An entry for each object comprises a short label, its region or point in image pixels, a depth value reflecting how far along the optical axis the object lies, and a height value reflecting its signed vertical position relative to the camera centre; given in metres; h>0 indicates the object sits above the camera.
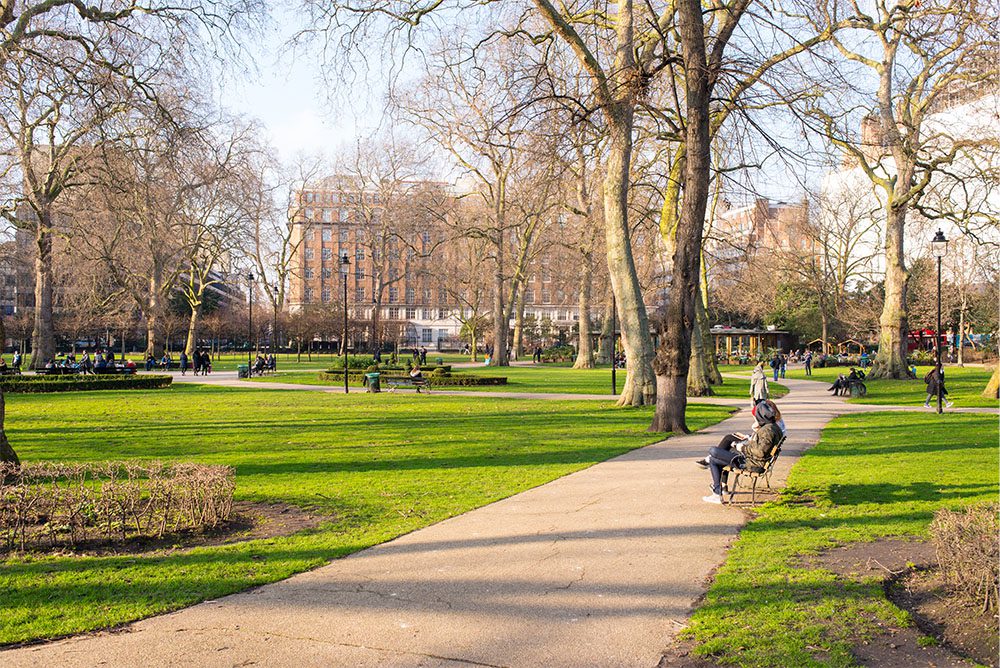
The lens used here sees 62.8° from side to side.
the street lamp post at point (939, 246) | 22.04 +2.70
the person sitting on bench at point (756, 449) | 8.68 -1.13
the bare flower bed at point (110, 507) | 7.02 -1.51
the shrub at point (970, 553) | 4.95 -1.29
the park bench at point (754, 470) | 8.73 -1.36
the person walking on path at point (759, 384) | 17.92 -0.91
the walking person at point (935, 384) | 20.47 -1.01
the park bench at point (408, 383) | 29.53 -1.55
